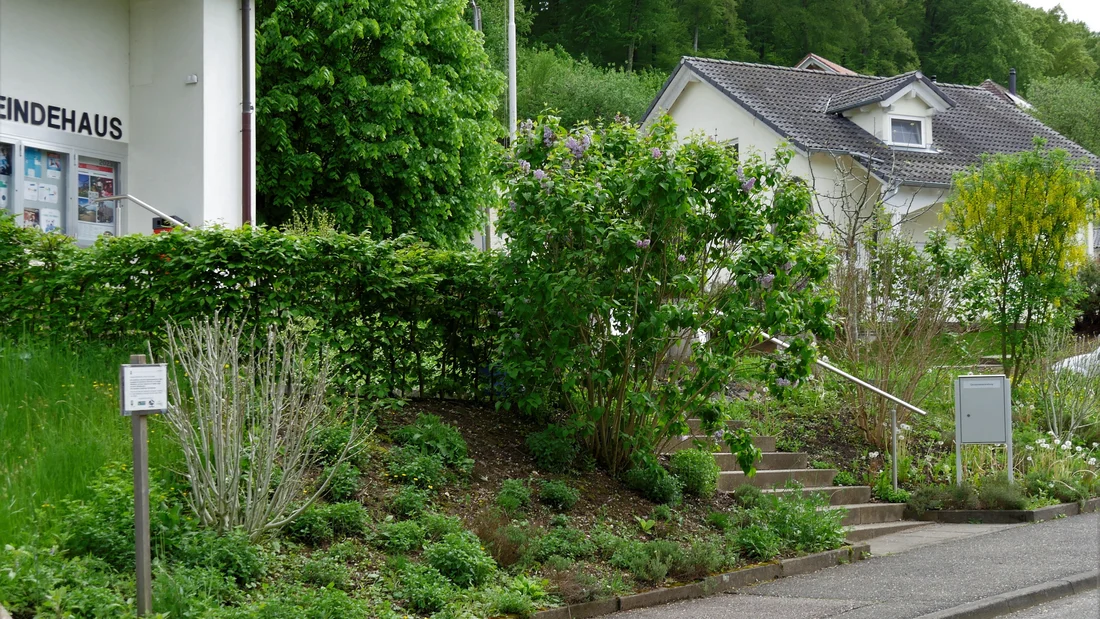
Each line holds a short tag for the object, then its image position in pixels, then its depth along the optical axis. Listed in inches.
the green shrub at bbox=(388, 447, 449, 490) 360.5
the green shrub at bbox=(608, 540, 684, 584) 343.3
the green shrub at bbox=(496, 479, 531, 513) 364.8
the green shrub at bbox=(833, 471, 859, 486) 512.4
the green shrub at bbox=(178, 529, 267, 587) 278.8
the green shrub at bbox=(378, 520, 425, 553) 318.3
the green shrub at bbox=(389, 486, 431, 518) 342.3
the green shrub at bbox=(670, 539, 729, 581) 354.0
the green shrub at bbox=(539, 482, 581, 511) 379.6
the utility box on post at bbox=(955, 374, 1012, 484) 516.1
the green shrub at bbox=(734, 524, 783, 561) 383.6
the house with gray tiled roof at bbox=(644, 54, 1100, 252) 1194.0
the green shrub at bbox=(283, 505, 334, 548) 315.0
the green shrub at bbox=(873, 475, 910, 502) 513.0
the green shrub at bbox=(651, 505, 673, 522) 395.9
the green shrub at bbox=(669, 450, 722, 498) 430.9
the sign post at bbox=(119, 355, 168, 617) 248.5
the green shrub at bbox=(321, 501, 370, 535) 322.0
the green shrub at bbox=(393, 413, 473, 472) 379.9
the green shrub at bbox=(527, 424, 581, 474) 406.3
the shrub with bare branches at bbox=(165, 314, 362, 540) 292.2
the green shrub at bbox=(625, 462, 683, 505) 410.9
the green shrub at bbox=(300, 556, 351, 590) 289.1
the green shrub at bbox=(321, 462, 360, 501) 337.4
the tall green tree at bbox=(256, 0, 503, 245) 874.8
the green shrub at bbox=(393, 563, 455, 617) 291.1
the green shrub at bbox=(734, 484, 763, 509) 428.8
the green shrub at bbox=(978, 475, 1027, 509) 504.1
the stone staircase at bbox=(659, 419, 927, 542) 465.1
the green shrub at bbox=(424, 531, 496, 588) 308.8
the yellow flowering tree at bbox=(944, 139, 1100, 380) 690.8
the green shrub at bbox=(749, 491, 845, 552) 401.4
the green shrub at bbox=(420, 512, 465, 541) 331.6
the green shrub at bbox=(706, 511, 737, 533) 399.5
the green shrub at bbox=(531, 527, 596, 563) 339.9
